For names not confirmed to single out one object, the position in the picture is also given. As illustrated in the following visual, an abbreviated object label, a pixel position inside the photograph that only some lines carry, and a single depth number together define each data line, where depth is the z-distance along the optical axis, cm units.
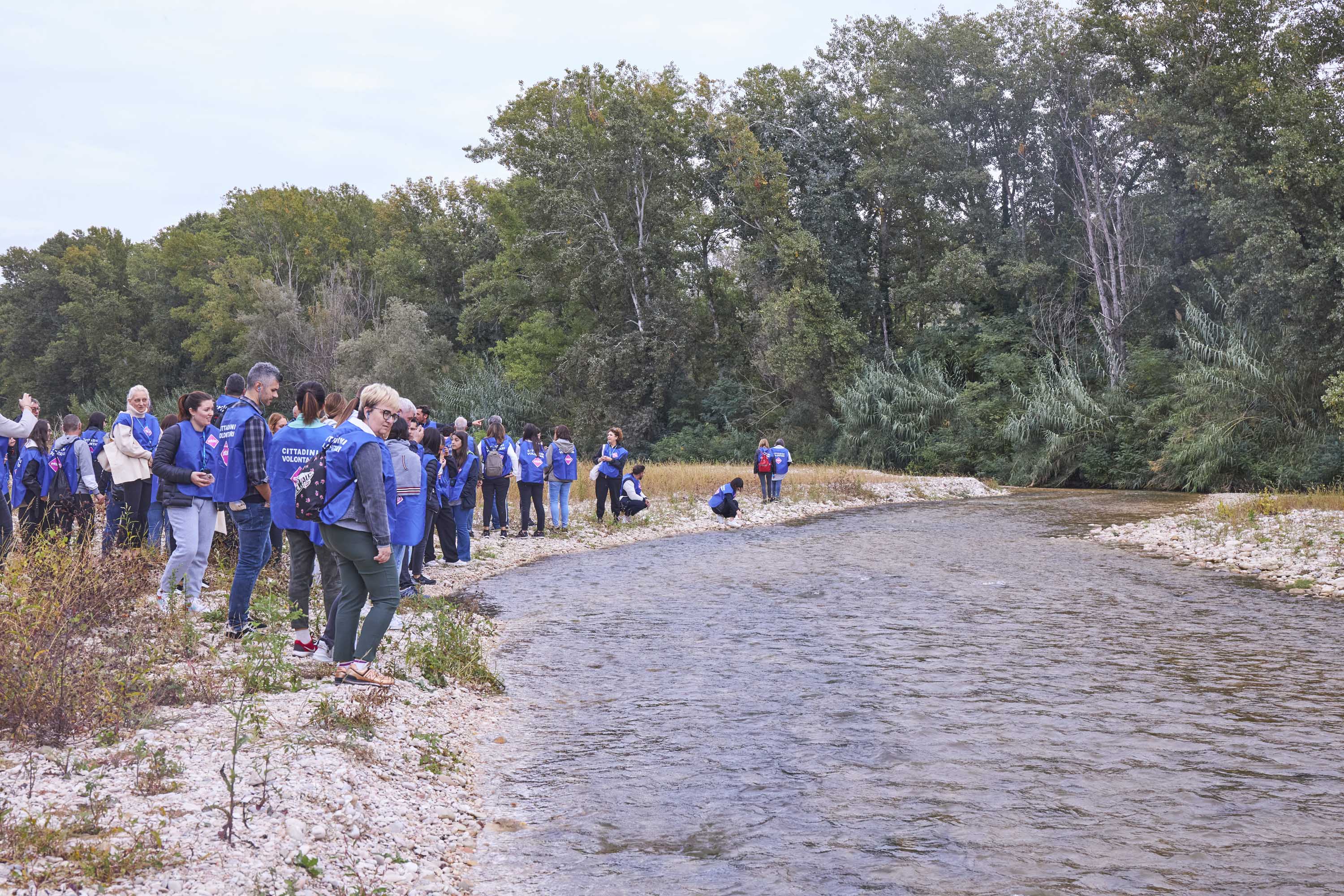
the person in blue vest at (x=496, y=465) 1648
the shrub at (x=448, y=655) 796
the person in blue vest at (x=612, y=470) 1997
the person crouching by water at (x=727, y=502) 2228
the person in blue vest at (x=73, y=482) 1305
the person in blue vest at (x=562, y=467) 1816
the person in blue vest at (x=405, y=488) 909
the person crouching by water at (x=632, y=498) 2112
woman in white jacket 1021
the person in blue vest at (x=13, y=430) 843
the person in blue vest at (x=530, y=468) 1723
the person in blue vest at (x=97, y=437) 1303
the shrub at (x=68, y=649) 543
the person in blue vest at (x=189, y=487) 869
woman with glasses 664
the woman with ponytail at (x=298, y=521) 777
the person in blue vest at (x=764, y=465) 2578
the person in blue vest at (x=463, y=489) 1417
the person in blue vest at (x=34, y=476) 1281
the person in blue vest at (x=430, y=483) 1205
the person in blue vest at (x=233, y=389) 853
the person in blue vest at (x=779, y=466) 2603
